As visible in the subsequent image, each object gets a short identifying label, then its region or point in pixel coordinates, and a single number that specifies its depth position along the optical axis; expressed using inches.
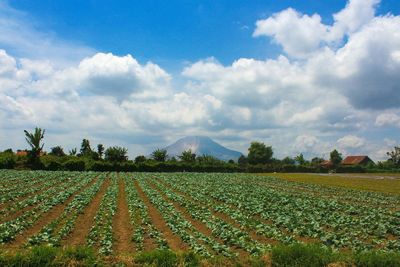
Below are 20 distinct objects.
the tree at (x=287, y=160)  6047.2
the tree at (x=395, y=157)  5142.7
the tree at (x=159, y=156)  3240.7
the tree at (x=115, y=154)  2903.5
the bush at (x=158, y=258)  372.5
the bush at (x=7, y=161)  2326.9
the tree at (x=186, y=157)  3565.5
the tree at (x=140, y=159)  3060.0
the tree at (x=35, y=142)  2442.2
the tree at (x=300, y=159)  5054.1
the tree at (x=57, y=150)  3550.7
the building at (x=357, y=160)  5610.2
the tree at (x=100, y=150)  3024.1
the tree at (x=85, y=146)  3457.2
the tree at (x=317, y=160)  5982.8
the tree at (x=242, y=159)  5569.9
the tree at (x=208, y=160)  3282.5
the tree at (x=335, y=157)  5211.6
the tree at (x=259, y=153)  4992.6
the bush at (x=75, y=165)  2478.6
